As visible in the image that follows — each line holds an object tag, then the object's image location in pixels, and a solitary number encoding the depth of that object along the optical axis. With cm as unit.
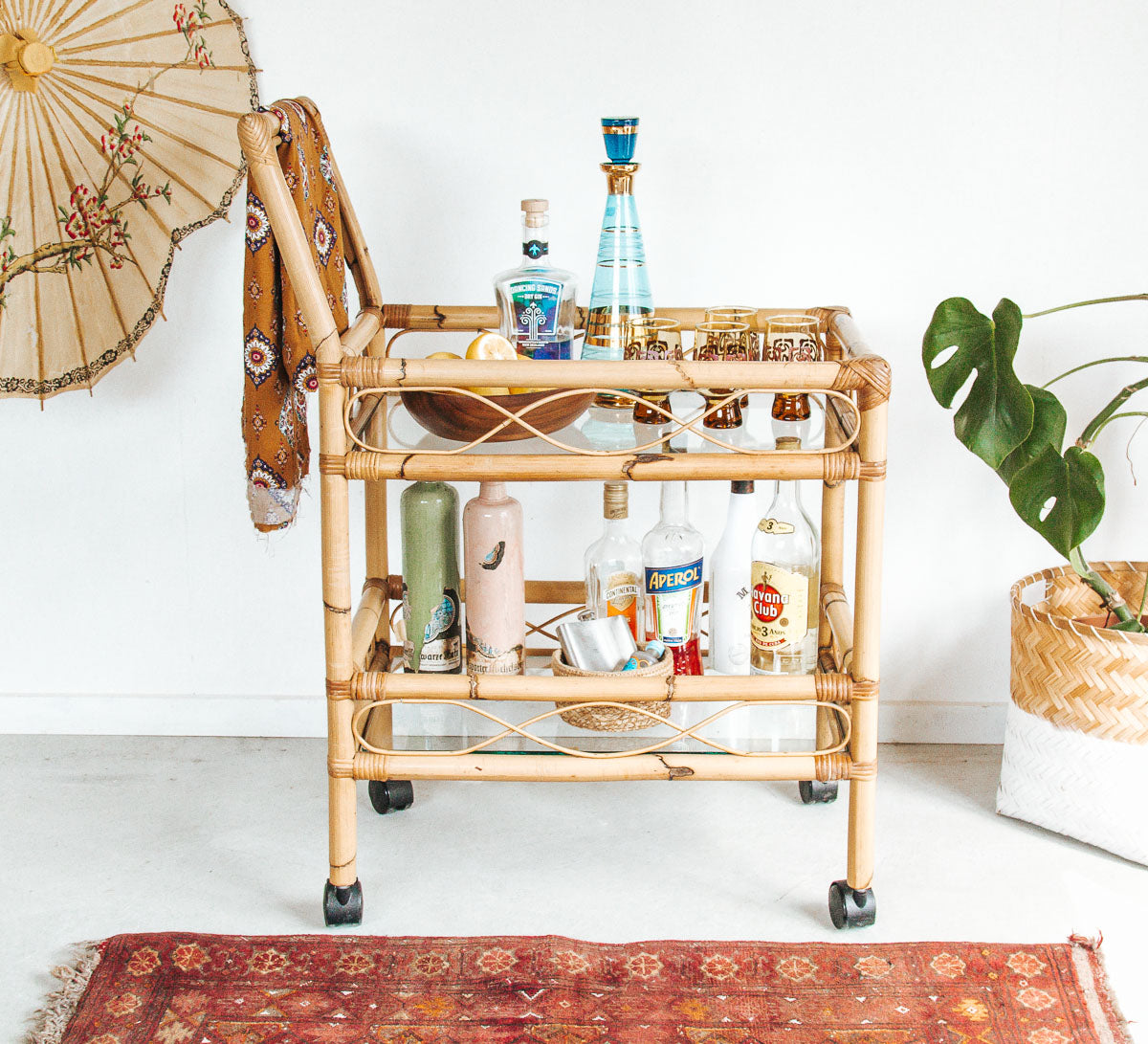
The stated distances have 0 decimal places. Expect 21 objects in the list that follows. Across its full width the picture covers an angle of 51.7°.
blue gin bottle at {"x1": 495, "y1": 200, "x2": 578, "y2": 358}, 155
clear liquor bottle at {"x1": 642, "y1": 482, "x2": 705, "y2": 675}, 154
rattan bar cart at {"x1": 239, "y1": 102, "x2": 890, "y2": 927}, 130
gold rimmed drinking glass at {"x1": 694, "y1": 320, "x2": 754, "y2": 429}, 146
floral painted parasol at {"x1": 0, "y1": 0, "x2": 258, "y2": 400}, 172
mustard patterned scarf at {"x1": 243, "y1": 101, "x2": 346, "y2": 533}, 135
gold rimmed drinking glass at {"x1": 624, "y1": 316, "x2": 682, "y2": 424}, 145
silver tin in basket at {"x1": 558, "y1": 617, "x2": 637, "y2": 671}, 149
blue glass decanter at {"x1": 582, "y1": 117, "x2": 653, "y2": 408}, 154
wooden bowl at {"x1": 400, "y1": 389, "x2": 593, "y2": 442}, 135
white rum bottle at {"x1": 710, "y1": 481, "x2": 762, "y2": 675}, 160
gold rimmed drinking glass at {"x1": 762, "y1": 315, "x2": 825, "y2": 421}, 144
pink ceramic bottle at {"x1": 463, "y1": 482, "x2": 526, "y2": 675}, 151
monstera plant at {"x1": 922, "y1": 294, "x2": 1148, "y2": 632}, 149
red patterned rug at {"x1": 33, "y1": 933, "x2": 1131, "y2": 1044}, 127
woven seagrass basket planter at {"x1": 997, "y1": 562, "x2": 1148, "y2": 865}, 155
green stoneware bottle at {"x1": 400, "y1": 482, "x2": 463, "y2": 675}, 155
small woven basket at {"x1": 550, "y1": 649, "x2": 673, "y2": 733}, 146
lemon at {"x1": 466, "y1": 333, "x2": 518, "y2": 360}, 139
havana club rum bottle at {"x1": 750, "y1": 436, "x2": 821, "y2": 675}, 153
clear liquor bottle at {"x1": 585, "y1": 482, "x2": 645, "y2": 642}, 160
